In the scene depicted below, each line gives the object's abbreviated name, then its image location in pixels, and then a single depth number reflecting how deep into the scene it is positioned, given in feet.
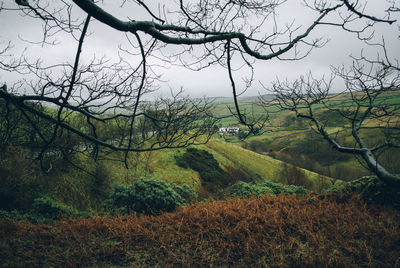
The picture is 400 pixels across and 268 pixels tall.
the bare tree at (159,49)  6.20
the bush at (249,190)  29.86
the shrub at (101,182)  39.52
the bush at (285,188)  30.24
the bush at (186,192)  30.41
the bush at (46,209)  23.18
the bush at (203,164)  69.46
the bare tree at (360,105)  13.89
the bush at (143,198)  18.90
